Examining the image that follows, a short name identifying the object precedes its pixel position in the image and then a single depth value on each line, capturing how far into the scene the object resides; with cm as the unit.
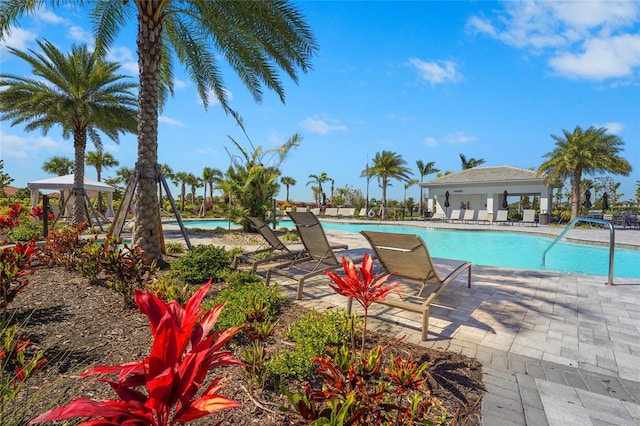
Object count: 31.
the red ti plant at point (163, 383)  70
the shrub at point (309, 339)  227
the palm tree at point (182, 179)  4146
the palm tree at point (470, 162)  4206
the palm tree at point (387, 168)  3041
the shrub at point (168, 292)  342
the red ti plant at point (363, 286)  192
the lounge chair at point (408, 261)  365
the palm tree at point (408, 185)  4042
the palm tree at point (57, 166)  3703
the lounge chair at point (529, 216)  2221
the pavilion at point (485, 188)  2384
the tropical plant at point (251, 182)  1231
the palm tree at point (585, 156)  1917
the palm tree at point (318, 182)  4534
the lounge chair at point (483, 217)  2259
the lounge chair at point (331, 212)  3052
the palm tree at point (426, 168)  4075
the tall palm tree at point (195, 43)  591
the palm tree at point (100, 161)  3266
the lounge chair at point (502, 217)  2273
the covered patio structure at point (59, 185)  1466
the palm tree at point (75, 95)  1159
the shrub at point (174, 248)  769
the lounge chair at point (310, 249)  488
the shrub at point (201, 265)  485
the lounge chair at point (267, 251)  530
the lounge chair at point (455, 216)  2422
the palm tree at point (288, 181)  4707
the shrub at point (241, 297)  302
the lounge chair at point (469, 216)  2358
